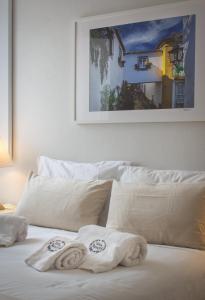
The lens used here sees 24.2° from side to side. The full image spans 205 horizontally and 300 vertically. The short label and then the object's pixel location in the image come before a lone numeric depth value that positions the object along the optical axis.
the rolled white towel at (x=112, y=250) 1.99
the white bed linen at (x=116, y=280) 1.70
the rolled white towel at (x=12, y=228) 2.47
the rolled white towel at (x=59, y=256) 1.97
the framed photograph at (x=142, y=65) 2.88
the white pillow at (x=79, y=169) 3.05
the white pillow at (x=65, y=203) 2.78
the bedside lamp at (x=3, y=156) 3.67
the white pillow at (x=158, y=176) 2.66
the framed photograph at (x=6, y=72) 3.77
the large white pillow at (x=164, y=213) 2.40
